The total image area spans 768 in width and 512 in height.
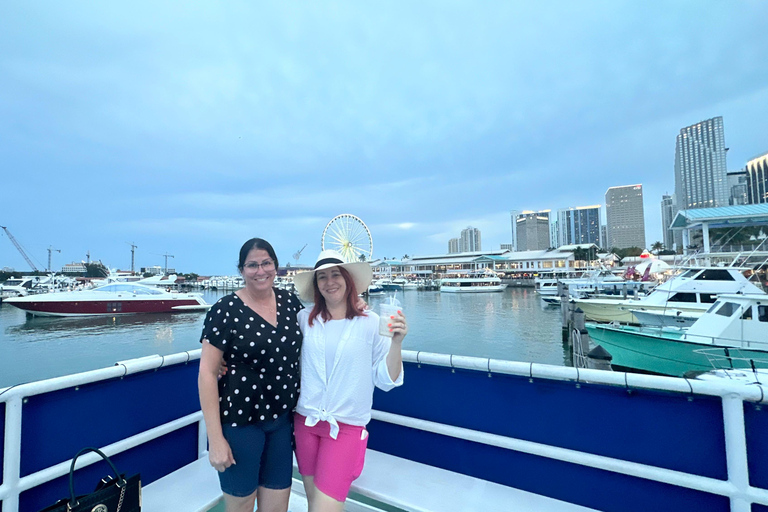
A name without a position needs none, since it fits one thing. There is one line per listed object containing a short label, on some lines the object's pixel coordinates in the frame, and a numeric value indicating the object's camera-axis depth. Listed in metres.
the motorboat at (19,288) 47.44
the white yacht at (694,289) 13.26
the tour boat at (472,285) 55.66
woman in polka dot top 1.64
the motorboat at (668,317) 12.87
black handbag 1.45
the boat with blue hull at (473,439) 1.71
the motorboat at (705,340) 8.14
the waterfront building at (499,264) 74.69
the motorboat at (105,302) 28.02
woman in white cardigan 1.75
